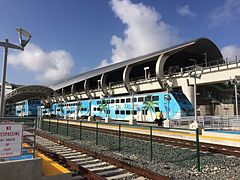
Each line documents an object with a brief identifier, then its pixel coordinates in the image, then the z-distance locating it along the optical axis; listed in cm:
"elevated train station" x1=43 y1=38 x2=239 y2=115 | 2948
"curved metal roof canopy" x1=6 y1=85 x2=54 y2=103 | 2723
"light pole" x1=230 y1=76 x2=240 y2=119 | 2099
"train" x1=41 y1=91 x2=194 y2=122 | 2506
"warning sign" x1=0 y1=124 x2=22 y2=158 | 496
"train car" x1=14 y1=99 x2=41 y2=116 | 4256
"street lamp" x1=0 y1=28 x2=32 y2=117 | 691
